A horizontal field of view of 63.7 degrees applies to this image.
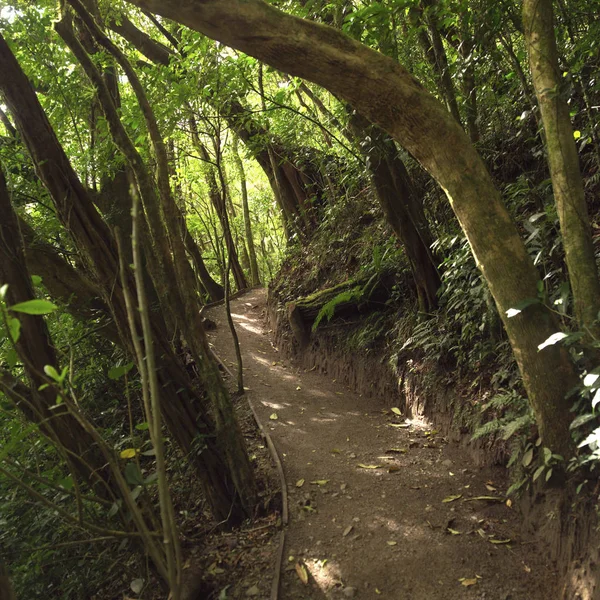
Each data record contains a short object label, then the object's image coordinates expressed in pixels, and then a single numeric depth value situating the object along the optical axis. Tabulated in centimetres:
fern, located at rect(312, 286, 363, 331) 841
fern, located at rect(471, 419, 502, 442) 474
